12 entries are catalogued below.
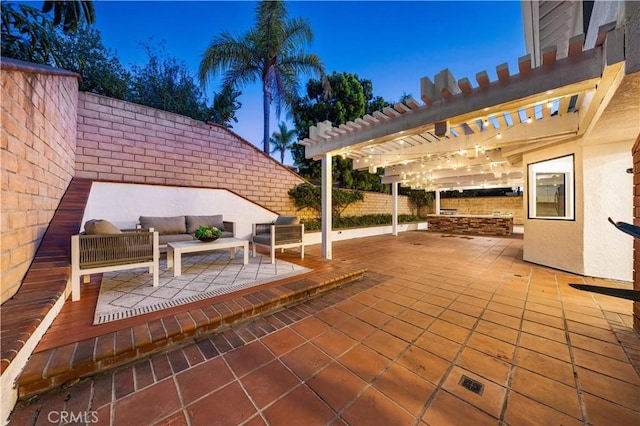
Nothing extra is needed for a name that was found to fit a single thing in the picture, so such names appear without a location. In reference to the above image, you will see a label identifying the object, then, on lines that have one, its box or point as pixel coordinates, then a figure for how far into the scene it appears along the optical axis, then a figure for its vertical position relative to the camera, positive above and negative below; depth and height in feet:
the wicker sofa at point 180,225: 14.26 -0.90
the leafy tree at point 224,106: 23.99 +13.50
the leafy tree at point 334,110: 28.60 +12.97
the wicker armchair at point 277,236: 13.73 -1.59
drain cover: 4.69 -3.72
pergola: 7.59 +4.80
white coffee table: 10.54 -1.74
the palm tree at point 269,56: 21.91 +15.76
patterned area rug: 7.53 -3.09
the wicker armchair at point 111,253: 8.02 -1.59
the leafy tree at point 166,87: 21.03 +12.41
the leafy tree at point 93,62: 17.46 +11.97
